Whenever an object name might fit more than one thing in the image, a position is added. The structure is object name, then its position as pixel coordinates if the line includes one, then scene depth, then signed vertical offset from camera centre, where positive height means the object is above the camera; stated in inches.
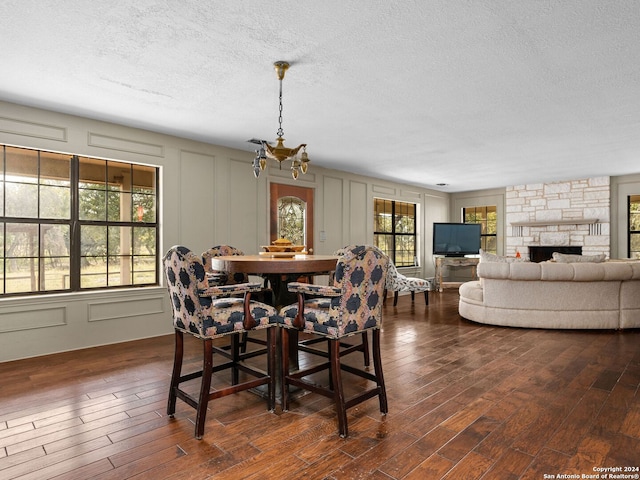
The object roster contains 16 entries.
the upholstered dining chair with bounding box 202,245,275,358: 127.1 -14.5
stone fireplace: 291.3 +17.7
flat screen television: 345.4 -0.3
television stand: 332.5 -20.9
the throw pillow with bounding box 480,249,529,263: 207.7 -11.0
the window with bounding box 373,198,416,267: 318.7 +6.5
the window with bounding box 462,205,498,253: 356.5 +12.3
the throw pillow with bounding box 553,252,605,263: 200.8 -10.4
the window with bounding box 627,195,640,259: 282.8 +8.7
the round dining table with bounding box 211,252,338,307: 94.7 -6.8
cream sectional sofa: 186.9 -26.8
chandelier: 118.3 +25.6
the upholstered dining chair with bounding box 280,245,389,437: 87.7 -17.6
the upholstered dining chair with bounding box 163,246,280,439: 88.2 -18.6
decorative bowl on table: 114.8 -2.8
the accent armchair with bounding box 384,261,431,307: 252.5 -29.8
